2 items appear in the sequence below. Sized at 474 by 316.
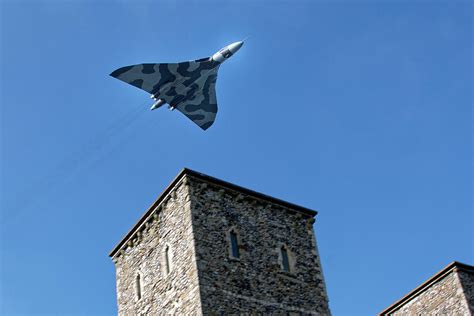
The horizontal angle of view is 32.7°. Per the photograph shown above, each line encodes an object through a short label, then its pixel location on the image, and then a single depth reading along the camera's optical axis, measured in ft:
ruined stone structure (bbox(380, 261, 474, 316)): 83.51
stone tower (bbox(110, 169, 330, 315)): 74.08
